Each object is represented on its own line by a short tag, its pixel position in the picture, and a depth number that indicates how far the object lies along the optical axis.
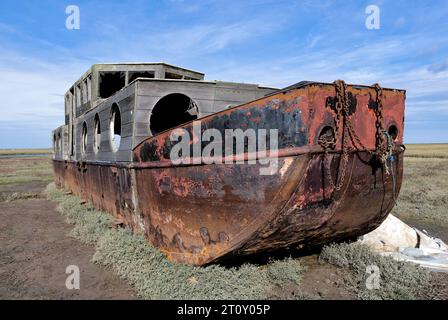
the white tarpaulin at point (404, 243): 5.00
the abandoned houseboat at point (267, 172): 3.52
